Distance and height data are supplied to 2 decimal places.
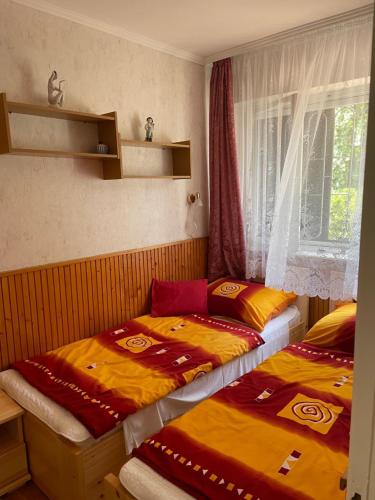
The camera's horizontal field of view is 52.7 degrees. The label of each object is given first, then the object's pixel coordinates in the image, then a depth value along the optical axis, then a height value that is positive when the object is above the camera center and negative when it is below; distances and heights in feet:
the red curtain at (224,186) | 10.58 -0.13
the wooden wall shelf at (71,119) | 6.73 +1.06
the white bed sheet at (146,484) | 4.51 -3.68
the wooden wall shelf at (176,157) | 9.36 +0.69
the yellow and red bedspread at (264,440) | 4.47 -3.51
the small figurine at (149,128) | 9.44 +1.34
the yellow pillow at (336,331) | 7.81 -3.18
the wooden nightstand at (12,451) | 6.41 -4.51
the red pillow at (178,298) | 9.89 -3.02
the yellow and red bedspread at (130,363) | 6.15 -3.46
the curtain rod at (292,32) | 8.11 +3.52
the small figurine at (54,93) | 7.45 +1.80
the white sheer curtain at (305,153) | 8.42 +0.65
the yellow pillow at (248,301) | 9.45 -3.09
